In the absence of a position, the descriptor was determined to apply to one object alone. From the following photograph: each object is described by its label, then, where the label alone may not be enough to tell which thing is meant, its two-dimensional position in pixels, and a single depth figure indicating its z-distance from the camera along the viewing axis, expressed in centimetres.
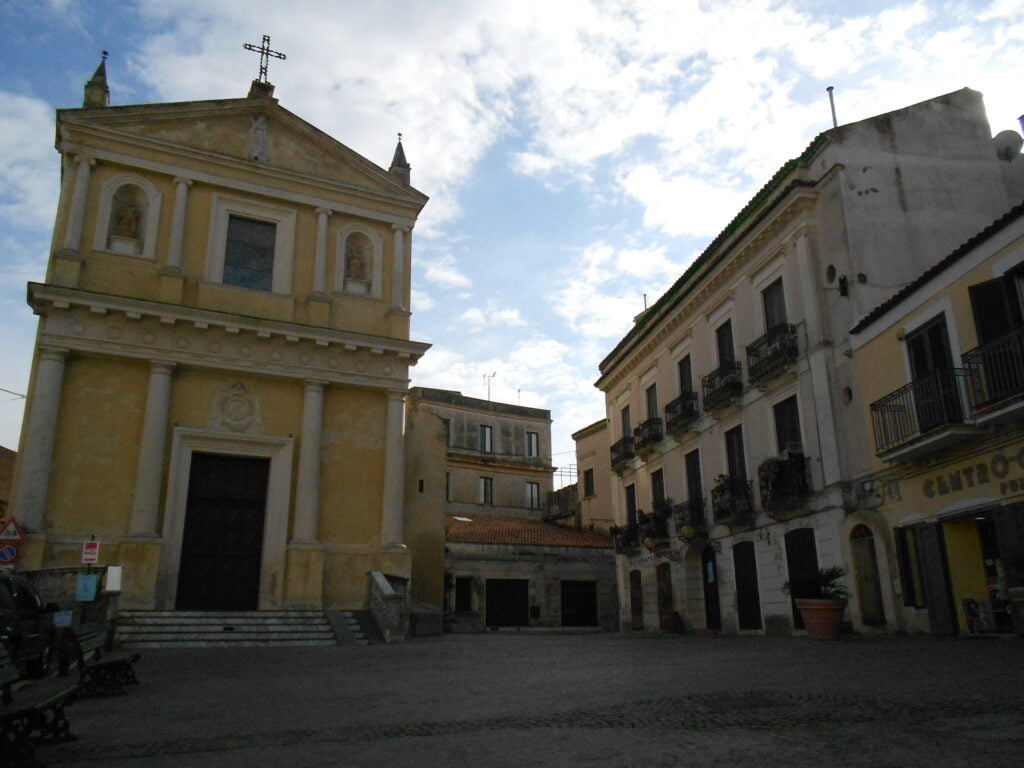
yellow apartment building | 1259
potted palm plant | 1479
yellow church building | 1889
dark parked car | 941
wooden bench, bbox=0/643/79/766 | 464
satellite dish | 1961
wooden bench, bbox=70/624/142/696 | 838
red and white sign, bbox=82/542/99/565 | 1432
